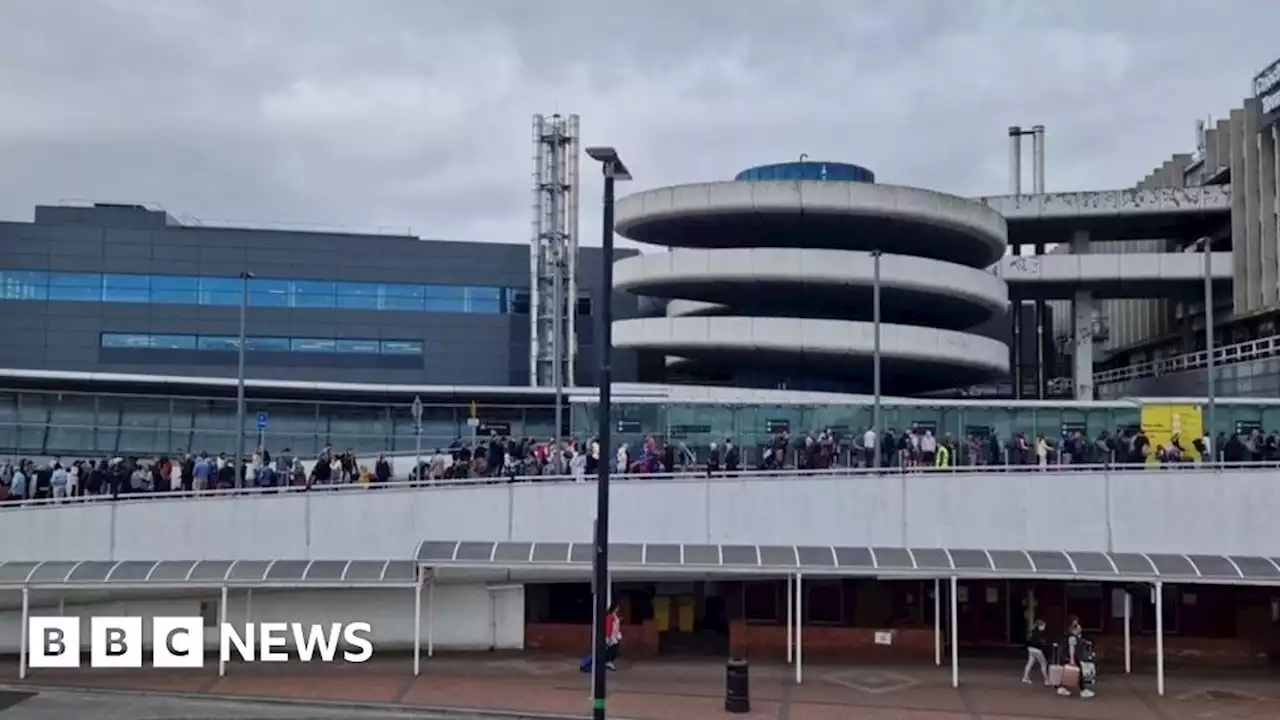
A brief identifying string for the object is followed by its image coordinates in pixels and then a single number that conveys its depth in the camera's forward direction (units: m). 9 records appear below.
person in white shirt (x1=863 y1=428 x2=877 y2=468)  28.48
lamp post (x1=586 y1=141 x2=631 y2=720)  16.22
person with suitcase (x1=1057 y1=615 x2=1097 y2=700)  21.81
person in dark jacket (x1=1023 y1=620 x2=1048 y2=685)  22.75
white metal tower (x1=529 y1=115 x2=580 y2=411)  53.56
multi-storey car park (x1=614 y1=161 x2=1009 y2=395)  47.62
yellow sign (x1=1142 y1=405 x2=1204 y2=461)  31.14
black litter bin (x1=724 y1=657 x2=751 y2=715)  20.02
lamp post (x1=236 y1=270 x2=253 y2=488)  27.47
